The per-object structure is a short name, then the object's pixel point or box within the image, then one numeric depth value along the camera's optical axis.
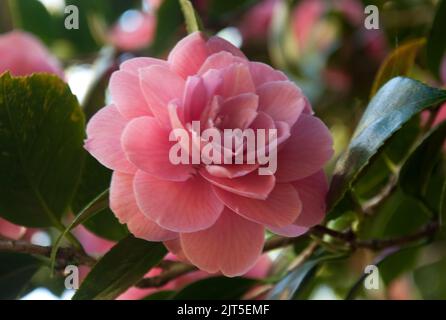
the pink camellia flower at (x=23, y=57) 0.76
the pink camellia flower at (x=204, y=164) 0.60
